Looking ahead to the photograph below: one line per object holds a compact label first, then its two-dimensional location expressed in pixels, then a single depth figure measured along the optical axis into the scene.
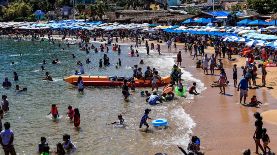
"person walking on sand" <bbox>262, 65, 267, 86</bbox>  24.74
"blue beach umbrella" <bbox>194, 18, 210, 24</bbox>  62.78
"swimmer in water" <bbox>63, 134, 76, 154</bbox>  15.99
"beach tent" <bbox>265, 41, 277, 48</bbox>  32.84
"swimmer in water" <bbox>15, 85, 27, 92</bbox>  29.12
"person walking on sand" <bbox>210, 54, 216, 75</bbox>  30.67
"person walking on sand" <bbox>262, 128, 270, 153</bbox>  13.57
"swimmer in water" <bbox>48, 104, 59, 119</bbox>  20.95
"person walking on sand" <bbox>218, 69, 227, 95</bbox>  23.81
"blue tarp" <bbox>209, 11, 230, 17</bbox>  69.00
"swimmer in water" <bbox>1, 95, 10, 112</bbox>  22.64
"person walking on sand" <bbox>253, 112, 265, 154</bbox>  13.58
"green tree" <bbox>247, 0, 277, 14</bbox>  68.01
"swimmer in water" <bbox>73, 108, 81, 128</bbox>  19.17
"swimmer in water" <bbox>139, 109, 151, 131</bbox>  18.22
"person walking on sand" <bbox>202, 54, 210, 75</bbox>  31.12
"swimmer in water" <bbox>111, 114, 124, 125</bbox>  19.12
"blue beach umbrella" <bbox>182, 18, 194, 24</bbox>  64.82
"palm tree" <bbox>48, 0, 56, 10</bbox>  120.69
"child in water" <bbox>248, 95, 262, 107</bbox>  20.70
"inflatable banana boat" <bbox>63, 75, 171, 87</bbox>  28.11
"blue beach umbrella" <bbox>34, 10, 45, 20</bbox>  110.51
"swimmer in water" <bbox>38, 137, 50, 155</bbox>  14.73
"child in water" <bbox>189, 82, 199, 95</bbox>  24.48
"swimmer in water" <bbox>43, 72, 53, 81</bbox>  32.99
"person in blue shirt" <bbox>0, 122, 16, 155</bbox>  13.09
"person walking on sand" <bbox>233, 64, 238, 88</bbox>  25.28
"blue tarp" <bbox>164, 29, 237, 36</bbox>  46.90
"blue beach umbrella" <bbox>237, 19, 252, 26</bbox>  57.88
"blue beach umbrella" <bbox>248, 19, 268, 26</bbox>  53.50
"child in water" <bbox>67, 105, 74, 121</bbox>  20.63
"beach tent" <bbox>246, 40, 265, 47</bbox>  36.76
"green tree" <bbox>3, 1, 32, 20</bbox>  107.88
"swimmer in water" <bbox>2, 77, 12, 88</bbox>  31.12
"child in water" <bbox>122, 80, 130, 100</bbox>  24.94
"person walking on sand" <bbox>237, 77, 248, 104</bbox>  20.59
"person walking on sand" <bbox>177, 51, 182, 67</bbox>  35.83
